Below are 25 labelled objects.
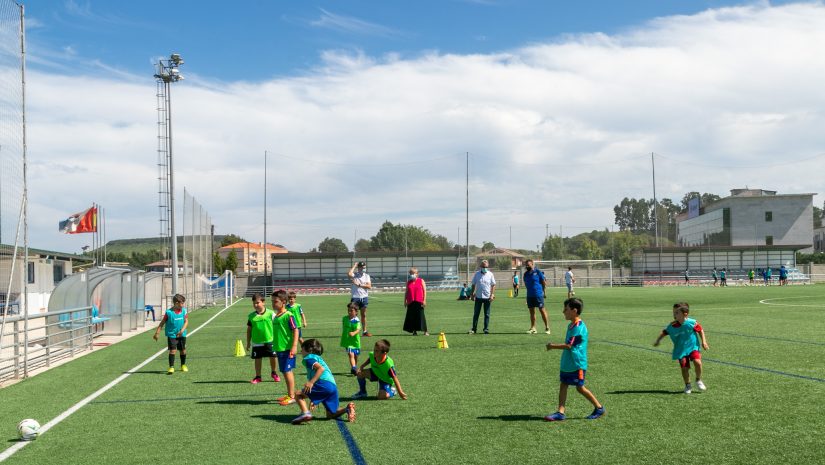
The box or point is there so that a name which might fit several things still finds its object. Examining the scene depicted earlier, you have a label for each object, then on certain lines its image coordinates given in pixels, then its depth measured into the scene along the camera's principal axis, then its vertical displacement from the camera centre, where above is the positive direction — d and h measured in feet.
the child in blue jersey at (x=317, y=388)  27.20 -4.99
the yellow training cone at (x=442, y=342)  51.92 -6.26
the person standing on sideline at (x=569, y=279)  134.82 -5.08
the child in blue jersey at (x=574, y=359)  26.30 -3.84
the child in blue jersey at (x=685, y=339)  31.40 -3.85
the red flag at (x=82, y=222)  154.40 +7.97
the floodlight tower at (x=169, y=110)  114.73 +24.35
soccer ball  25.59 -5.93
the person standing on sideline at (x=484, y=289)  62.34 -3.05
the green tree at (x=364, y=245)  455.87 +6.80
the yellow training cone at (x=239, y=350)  51.19 -6.49
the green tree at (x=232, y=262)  357.59 -2.29
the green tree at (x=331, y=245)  553.64 +8.41
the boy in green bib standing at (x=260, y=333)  36.73 -3.85
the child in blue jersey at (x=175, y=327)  42.91 -4.10
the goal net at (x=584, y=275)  233.14 -7.53
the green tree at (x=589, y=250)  431.43 +1.04
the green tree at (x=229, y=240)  594.24 +14.18
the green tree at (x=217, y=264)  367.25 -3.32
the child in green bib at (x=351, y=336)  38.55 -4.28
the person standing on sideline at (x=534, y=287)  59.62 -2.82
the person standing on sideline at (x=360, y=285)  61.74 -2.52
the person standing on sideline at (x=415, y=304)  61.21 -4.22
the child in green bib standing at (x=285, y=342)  31.78 -3.77
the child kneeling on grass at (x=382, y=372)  31.22 -5.03
